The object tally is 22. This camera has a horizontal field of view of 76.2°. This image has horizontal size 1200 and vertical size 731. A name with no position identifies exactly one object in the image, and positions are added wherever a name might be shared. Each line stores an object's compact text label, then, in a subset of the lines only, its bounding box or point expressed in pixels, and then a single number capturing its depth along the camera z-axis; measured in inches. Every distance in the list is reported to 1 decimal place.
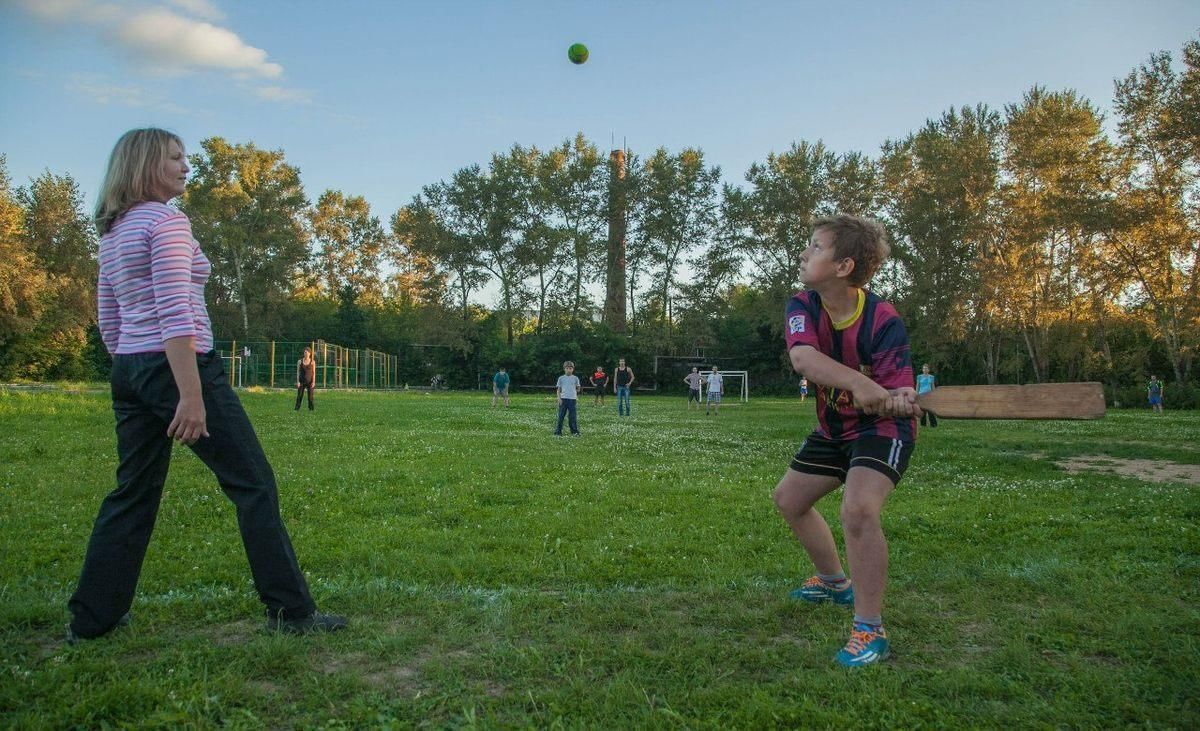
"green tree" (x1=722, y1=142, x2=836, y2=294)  2399.1
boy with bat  142.9
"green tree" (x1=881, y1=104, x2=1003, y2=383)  1920.5
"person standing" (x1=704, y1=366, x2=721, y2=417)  1158.3
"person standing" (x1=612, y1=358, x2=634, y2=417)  1087.6
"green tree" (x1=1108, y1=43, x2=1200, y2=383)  1523.1
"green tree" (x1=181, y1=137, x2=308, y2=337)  2397.9
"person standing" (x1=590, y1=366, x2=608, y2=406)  1332.8
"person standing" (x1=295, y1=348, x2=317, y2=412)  892.0
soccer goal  2426.3
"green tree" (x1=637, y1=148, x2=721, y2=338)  2532.0
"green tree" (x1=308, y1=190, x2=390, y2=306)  2915.8
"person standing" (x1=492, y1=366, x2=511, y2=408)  1262.1
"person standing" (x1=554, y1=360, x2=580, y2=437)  671.1
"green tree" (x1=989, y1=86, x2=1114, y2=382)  1638.8
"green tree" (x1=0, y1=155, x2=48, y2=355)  1523.1
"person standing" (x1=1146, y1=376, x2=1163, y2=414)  1349.7
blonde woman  138.5
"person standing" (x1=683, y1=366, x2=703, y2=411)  1299.2
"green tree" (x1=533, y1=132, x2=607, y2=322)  2524.6
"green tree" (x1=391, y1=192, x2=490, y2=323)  2503.7
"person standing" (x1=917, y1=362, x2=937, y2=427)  782.5
